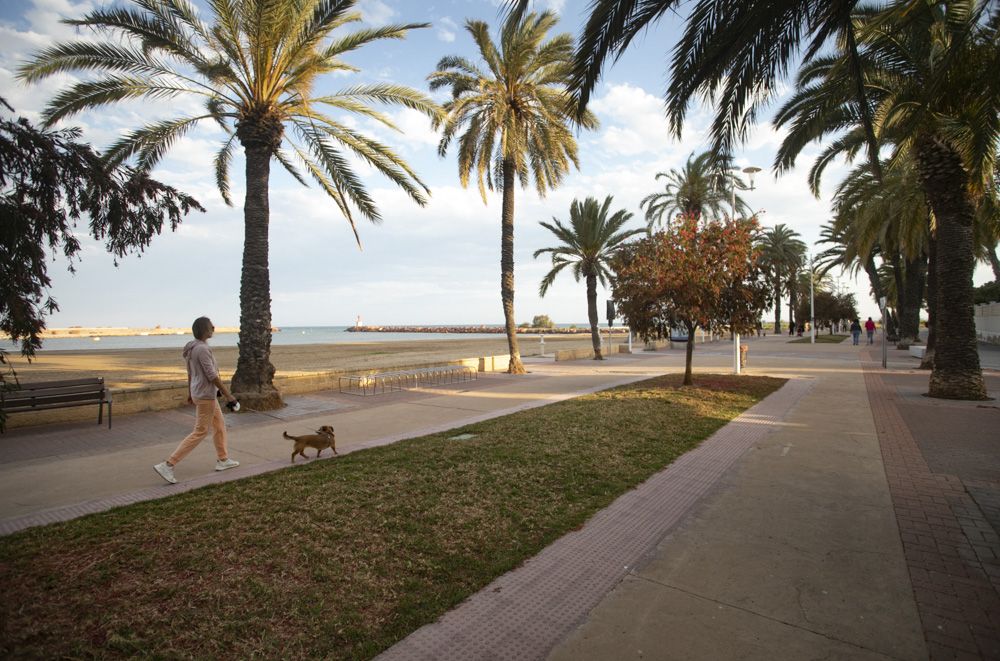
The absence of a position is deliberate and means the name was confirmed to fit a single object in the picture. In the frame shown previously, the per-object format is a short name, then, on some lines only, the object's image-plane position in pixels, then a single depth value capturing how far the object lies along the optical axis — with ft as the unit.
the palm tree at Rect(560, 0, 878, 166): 14.76
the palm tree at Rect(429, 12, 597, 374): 50.57
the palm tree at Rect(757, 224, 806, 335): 139.95
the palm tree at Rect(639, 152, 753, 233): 84.48
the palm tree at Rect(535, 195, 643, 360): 75.72
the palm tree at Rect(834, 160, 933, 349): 48.19
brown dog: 19.90
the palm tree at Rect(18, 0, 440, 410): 30.48
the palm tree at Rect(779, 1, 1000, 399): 27.55
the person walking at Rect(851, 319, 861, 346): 105.09
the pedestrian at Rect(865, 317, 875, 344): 110.83
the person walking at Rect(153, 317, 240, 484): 18.16
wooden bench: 24.78
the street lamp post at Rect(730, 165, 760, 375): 49.60
